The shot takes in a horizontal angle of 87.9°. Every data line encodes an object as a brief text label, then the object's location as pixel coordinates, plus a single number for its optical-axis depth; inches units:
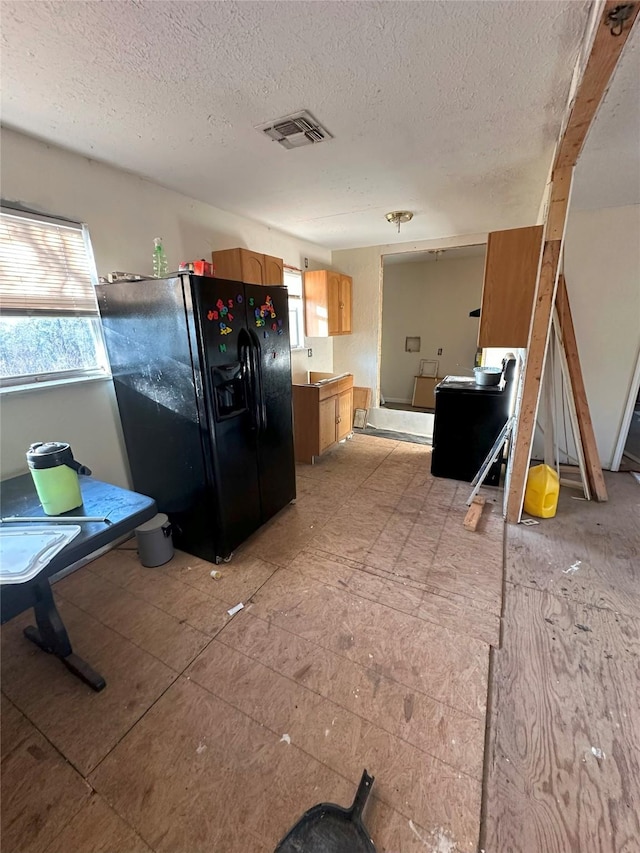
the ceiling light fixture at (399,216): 124.2
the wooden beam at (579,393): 111.4
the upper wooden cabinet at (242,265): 110.3
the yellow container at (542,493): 101.2
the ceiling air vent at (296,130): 66.5
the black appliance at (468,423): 121.3
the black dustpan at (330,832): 39.3
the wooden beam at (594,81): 41.3
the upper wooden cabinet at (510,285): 93.0
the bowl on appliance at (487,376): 124.4
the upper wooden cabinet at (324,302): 165.8
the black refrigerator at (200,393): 74.6
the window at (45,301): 69.9
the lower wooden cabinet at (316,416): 143.9
